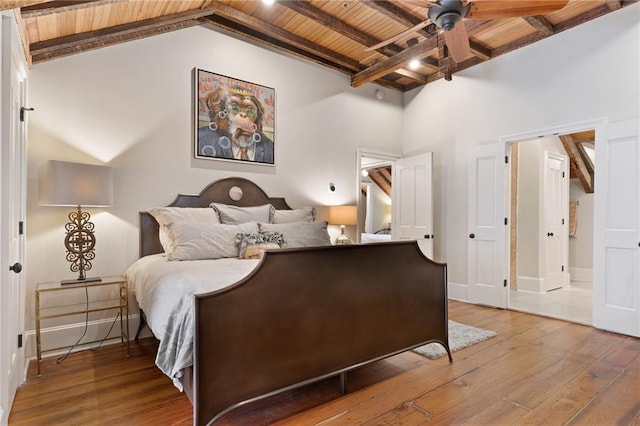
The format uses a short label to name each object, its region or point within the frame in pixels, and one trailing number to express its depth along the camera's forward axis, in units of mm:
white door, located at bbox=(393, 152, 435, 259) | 5047
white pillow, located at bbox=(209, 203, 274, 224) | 3553
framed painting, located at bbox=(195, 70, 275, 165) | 3771
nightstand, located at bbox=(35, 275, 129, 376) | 2788
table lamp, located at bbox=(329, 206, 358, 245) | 4473
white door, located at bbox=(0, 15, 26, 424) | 1809
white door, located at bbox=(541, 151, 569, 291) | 5391
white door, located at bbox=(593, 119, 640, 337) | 3311
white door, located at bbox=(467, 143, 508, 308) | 4367
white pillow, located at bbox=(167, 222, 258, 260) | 2938
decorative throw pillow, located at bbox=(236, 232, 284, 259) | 3059
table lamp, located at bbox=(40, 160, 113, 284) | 2691
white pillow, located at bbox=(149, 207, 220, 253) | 3189
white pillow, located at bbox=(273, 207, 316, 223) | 3918
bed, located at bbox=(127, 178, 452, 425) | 1656
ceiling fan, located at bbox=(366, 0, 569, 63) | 2248
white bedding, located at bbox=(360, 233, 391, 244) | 7643
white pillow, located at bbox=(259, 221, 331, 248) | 3418
